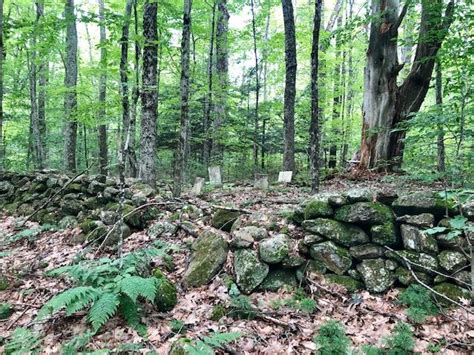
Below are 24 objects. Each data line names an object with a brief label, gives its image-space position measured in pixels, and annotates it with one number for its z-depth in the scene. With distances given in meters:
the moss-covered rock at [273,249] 4.10
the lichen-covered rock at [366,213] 4.12
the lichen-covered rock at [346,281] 3.91
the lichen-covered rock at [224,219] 5.11
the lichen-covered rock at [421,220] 3.88
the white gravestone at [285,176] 8.89
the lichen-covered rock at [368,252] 4.05
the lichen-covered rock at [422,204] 3.88
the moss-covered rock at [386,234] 4.05
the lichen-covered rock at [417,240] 3.82
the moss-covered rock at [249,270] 3.97
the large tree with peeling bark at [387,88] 9.35
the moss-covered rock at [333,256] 4.08
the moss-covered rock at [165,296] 3.59
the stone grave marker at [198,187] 7.78
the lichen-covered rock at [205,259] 4.11
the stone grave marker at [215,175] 9.45
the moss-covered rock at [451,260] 3.63
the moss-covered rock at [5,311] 3.69
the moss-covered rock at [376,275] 3.85
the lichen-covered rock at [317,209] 4.38
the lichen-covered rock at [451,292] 3.50
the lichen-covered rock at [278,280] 4.02
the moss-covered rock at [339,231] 4.17
